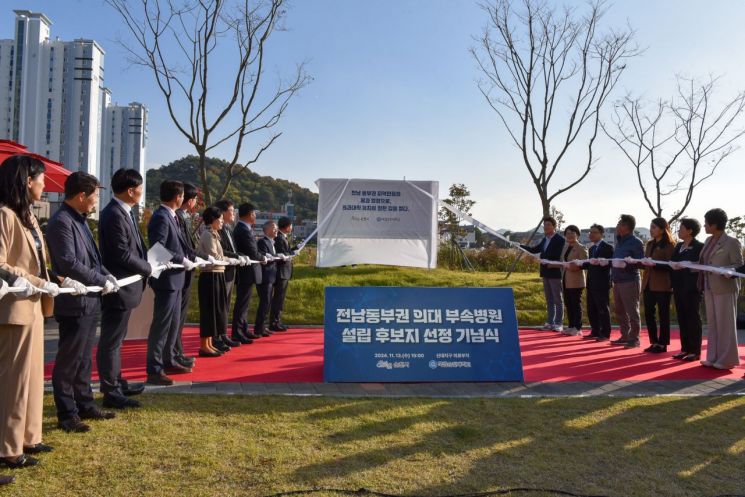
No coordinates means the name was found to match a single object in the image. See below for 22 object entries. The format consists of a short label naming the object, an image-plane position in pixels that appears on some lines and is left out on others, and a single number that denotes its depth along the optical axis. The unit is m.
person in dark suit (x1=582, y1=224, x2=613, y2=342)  8.44
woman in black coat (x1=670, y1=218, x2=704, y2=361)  6.81
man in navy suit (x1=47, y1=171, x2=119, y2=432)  3.54
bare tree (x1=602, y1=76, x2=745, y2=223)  14.62
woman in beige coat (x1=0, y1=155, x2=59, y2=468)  3.02
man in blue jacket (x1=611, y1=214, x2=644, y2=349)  7.93
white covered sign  12.42
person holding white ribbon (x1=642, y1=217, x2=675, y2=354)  7.40
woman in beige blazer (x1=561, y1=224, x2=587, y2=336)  8.84
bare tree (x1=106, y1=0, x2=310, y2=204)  11.68
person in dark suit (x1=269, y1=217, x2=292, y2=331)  8.63
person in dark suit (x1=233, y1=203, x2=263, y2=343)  7.36
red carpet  5.75
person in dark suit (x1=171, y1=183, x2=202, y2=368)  5.68
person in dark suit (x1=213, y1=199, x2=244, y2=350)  6.83
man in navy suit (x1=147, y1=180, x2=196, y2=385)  5.08
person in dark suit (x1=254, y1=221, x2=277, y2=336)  7.98
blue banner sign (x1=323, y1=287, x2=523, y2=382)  5.36
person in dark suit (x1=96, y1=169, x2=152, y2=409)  4.27
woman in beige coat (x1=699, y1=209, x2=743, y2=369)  6.22
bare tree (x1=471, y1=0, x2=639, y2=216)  14.05
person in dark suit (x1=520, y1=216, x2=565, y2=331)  9.29
